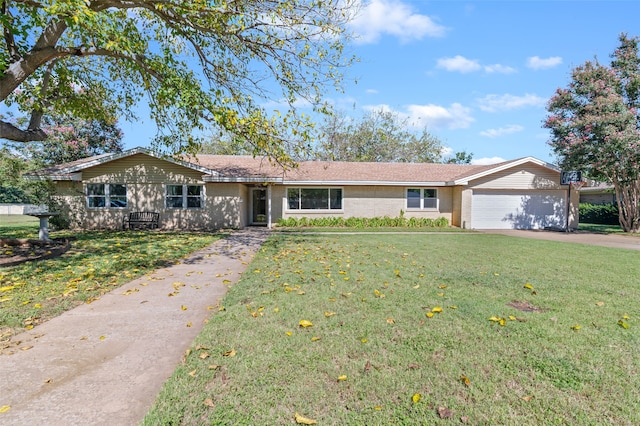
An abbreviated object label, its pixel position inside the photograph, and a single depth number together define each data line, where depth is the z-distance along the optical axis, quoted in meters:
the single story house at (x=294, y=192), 16.44
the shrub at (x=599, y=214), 24.22
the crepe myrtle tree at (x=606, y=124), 15.14
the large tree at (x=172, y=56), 7.52
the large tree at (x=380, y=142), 35.12
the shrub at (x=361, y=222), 18.53
